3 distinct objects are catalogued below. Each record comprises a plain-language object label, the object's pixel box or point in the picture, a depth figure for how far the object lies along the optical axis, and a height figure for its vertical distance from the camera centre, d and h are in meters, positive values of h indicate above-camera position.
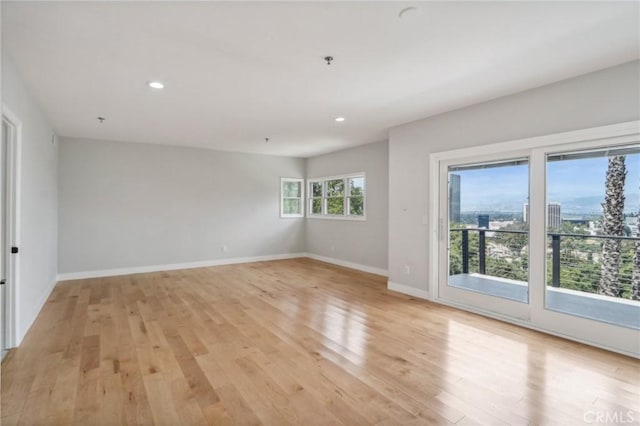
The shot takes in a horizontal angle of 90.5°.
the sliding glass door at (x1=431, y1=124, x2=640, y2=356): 2.97 -0.23
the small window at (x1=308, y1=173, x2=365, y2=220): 6.98 +0.41
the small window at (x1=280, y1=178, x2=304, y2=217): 8.23 +0.46
